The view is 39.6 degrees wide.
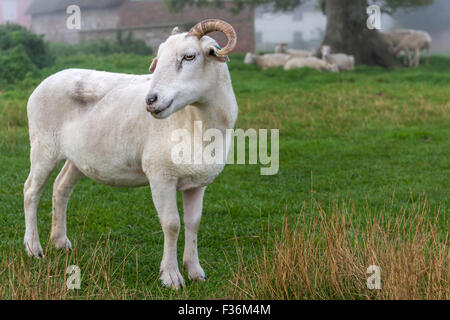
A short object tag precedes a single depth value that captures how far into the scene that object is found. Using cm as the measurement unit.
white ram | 464
